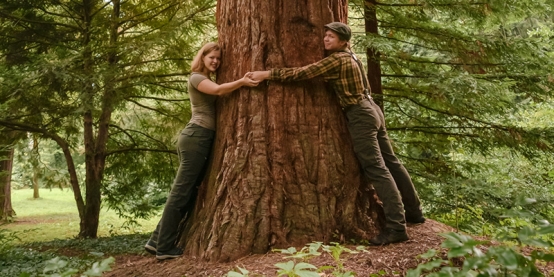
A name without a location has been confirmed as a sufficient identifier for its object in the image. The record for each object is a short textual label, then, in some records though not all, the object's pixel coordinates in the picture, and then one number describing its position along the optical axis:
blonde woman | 4.48
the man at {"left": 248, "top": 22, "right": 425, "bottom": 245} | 4.14
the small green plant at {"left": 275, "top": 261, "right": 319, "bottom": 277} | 2.36
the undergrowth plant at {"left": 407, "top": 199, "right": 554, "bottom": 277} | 2.03
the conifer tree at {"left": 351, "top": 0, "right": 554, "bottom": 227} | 6.31
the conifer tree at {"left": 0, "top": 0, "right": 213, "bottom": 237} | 7.61
